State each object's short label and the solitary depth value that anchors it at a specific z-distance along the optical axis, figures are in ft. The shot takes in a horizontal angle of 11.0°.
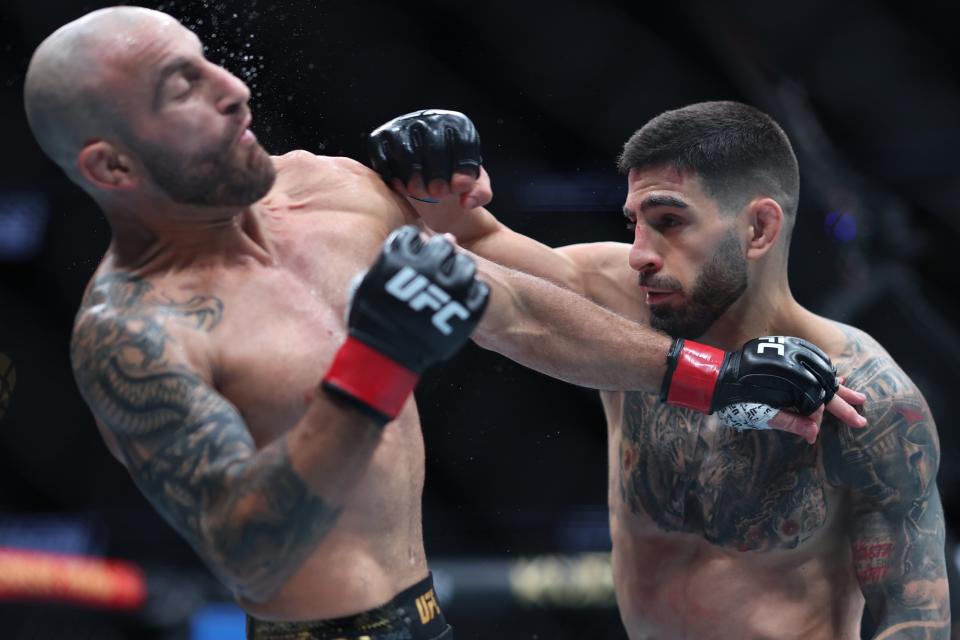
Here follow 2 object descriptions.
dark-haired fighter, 17.04
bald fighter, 15.61
